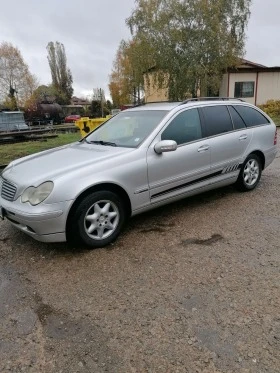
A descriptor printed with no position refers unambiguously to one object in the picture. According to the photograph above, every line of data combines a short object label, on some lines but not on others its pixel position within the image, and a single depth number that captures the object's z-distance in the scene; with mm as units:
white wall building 26531
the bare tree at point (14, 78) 46125
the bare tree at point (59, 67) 66312
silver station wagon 3383
